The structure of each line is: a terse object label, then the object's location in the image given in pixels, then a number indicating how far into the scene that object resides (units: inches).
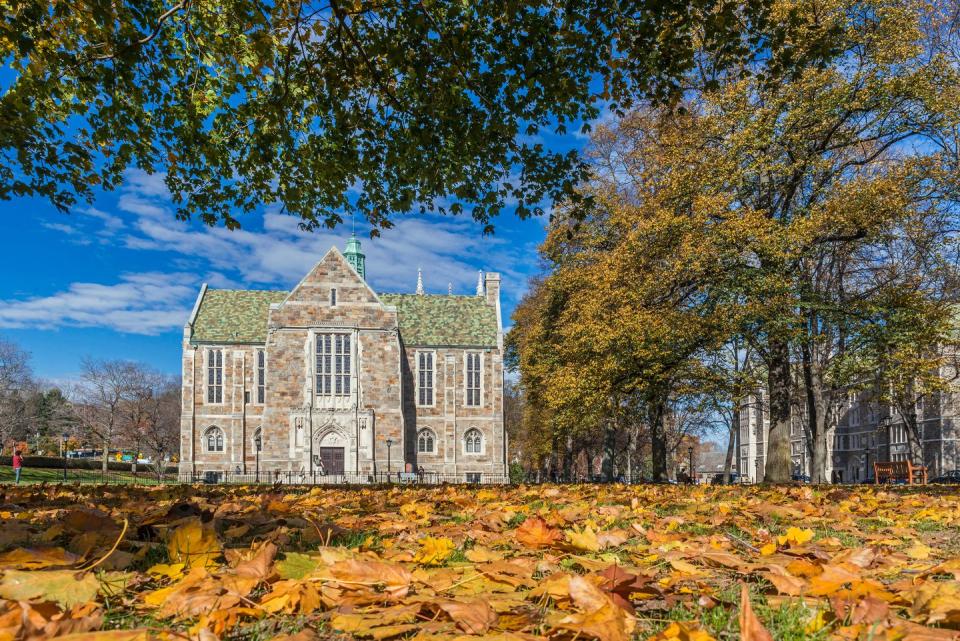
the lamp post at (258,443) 1726.9
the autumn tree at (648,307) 681.6
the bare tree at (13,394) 2047.2
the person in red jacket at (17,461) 1087.0
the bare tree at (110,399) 2268.7
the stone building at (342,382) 1545.3
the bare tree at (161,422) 2324.6
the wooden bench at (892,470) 1025.5
